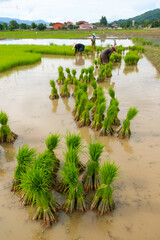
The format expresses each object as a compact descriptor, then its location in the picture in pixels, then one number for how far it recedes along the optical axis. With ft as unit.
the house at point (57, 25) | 286.64
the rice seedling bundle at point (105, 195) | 7.16
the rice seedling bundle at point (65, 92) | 21.28
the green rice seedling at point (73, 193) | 7.20
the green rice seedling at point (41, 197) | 6.77
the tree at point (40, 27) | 209.91
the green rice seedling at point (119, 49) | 47.01
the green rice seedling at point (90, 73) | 25.23
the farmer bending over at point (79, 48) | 46.96
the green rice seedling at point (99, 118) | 13.42
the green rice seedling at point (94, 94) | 18.74
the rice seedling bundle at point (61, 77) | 25.84
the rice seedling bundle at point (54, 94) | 20.82
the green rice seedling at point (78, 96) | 16.22
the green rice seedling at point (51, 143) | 9.47
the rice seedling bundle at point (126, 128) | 12.25
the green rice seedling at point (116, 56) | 38.99
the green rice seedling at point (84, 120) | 14.47
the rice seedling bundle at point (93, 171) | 8.38
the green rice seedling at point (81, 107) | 15.21
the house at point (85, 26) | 280.72
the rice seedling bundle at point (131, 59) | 36.14
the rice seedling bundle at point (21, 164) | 8.68
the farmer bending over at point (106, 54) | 34.68
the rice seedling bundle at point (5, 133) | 12.36
